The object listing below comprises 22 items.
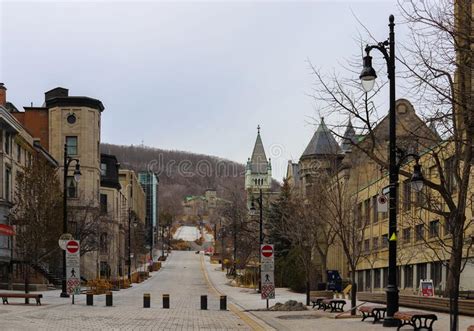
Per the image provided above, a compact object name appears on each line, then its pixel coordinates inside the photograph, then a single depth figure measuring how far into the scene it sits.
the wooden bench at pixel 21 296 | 29.03
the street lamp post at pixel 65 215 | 35.22
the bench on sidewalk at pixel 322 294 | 38.22
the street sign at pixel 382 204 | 18.61
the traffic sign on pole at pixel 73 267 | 30.19
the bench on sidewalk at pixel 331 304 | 27.30
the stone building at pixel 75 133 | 72.31
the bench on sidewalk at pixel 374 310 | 21.22
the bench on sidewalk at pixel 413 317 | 16.80
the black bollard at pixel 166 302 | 30.50
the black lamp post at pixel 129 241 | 67.50
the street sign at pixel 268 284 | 28.28
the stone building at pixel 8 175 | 47.97
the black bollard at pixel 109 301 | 31.24
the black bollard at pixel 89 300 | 30.87
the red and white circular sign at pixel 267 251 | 28.05
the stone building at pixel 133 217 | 94.69
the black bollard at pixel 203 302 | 30.19
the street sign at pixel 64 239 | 31.02
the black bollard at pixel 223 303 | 30.41
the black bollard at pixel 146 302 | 30.61
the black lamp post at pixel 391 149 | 16.38
